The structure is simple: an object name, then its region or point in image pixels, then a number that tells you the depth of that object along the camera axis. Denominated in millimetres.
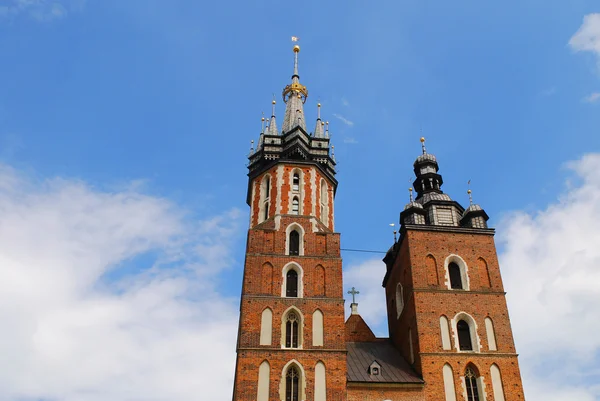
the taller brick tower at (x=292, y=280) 29188
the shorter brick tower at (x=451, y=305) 30812
